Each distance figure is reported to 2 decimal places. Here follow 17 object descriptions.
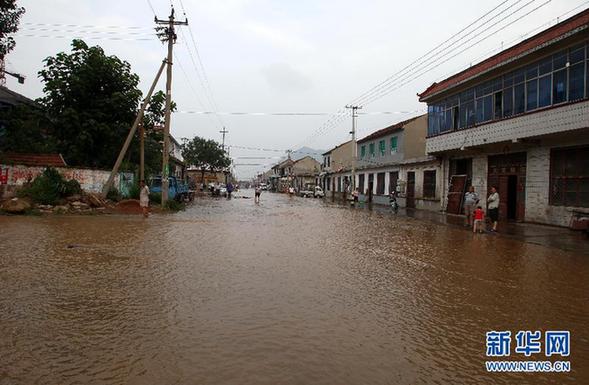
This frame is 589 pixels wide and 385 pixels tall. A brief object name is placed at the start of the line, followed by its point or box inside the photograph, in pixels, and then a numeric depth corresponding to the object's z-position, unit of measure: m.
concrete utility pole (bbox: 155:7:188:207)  24.03
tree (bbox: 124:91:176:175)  26.42
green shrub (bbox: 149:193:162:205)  25.36
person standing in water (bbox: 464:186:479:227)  18.45
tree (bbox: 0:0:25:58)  21.20
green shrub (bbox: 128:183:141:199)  24.45
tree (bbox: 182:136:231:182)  67.06
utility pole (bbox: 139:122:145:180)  24.77
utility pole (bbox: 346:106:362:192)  44.12
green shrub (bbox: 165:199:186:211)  24.25
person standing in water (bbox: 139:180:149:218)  18.75
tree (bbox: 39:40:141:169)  24.34
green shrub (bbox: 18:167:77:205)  19.81
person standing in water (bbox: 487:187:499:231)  16.66
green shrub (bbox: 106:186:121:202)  23.80
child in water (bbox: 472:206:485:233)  16.22
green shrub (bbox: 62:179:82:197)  20.92
